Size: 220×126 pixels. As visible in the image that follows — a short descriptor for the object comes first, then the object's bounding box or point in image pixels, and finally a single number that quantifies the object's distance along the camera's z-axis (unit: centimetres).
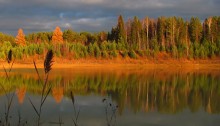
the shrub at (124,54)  6210
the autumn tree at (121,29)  6910
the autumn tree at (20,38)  7623
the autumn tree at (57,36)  7411
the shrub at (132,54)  6162
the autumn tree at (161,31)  7019
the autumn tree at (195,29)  6988
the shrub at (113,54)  6154
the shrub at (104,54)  6181
